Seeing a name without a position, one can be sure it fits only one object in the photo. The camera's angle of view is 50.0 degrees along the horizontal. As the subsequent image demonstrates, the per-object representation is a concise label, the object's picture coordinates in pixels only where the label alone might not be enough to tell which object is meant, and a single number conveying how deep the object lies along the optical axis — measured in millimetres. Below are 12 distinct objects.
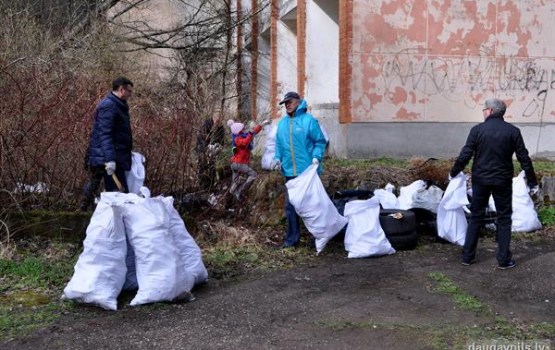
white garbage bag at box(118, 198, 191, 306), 4695
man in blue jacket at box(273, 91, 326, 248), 6641
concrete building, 10219
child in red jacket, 7891
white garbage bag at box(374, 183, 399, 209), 7352
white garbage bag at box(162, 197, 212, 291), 5125
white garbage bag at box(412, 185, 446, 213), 7350
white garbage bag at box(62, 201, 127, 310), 4605
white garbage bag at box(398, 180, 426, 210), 7428
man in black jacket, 5746
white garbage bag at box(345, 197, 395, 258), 6422
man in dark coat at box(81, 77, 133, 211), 5777
